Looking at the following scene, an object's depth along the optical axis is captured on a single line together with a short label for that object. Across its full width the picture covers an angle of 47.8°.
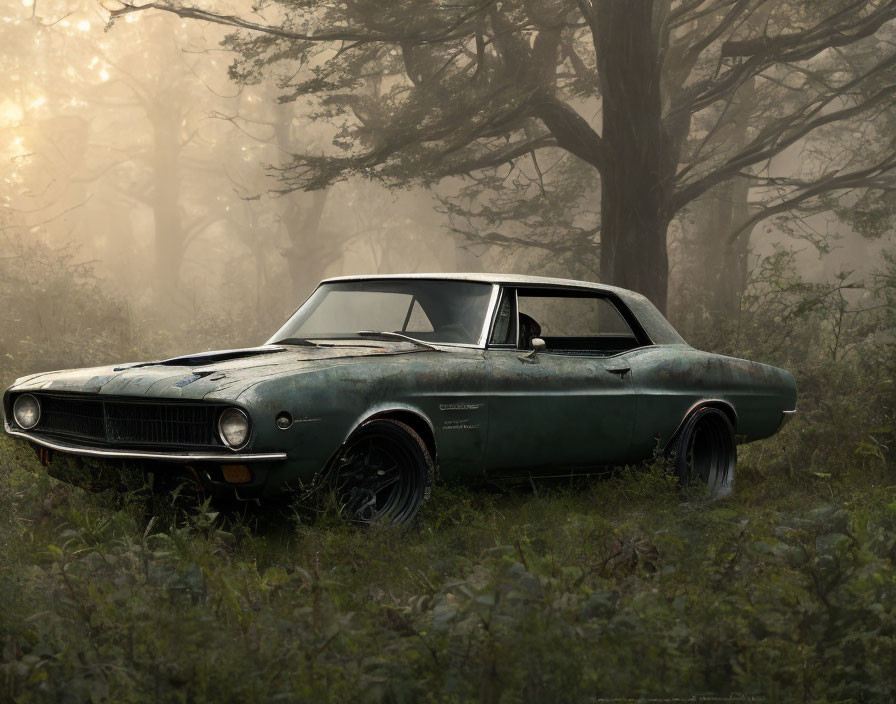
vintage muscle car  4.54
